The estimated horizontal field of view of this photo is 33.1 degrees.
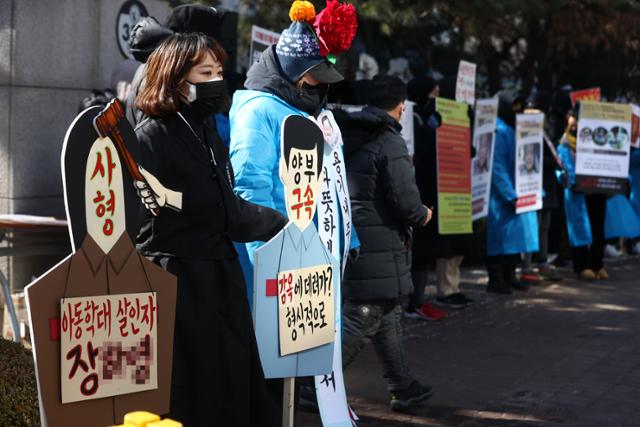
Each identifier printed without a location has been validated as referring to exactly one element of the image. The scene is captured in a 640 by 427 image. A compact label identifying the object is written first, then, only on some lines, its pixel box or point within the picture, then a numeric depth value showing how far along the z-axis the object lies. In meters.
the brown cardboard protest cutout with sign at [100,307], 3.05
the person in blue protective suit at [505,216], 10.16
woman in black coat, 3.76
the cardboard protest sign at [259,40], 7.91
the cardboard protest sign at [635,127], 12.13
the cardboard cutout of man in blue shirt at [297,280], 4.07
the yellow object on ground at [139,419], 2.68
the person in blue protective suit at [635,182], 13.00
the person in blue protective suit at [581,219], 11.31
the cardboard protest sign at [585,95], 11.70
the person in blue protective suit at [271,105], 4.61
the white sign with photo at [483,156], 9.84
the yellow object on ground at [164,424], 2.62
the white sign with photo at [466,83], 9.71
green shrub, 3.54
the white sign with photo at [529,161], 10.20
